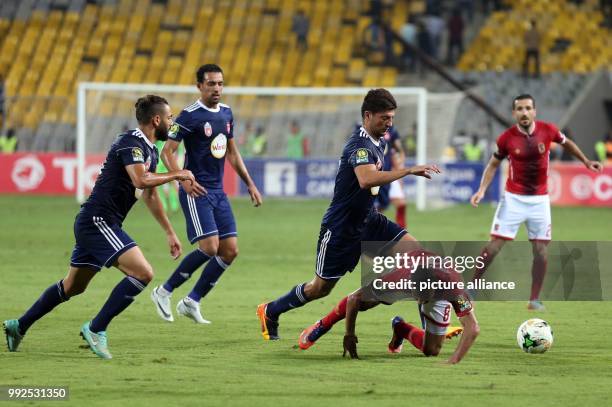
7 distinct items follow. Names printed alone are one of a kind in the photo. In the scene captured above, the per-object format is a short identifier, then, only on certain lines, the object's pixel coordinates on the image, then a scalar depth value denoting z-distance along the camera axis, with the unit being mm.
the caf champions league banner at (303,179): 56437
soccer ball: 17828
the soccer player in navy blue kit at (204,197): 21781
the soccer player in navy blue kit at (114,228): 17250
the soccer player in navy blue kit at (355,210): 17047
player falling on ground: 16750
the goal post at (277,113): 53781
